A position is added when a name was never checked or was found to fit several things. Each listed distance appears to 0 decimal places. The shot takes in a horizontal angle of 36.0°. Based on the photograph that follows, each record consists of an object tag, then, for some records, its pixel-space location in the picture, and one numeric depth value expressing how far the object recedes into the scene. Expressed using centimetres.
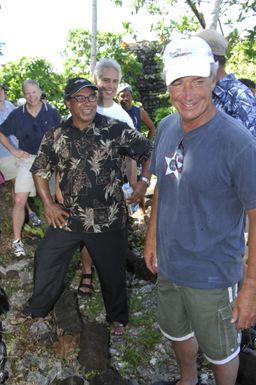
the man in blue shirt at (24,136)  440
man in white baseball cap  189
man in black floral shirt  301
